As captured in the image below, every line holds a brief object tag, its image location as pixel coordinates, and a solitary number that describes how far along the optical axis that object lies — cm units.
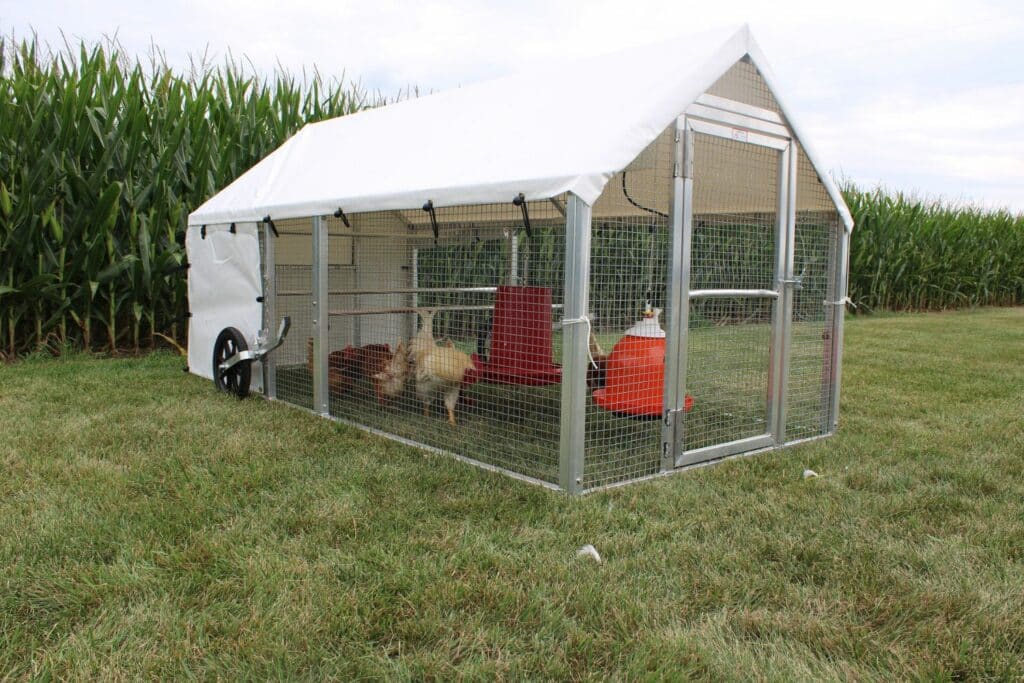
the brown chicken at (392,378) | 459
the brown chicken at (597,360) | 456
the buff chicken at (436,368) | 412
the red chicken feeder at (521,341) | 421
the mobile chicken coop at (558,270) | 327
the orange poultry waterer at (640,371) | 380
